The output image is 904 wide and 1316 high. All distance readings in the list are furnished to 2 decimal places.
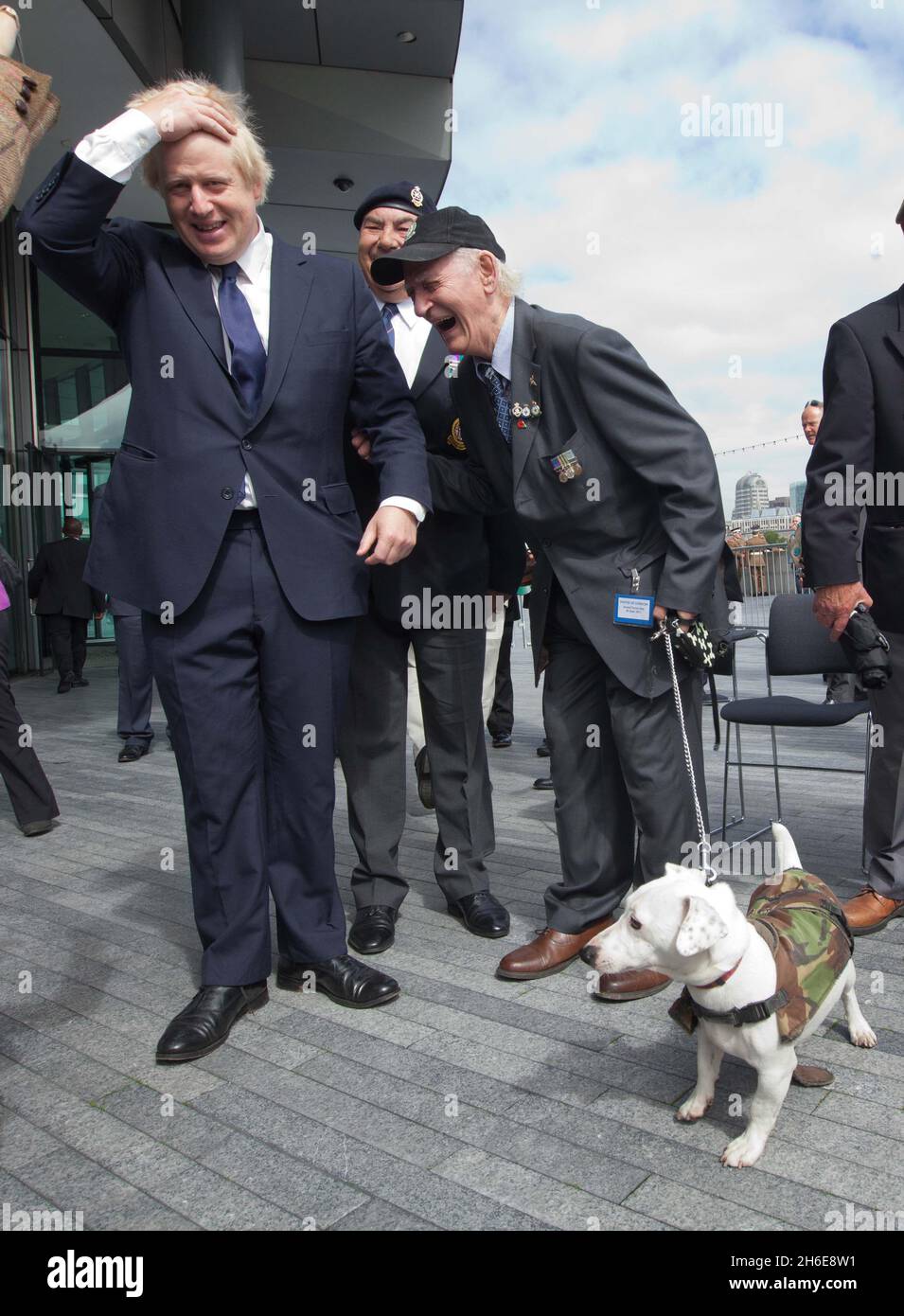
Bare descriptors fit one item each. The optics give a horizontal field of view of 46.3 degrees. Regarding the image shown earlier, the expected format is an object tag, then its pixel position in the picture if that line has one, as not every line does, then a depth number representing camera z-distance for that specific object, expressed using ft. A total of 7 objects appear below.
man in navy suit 8.73
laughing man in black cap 9.23
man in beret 11.40
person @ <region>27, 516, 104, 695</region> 43.21
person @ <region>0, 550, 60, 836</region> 17.43
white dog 6.56
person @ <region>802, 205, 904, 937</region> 11.15
